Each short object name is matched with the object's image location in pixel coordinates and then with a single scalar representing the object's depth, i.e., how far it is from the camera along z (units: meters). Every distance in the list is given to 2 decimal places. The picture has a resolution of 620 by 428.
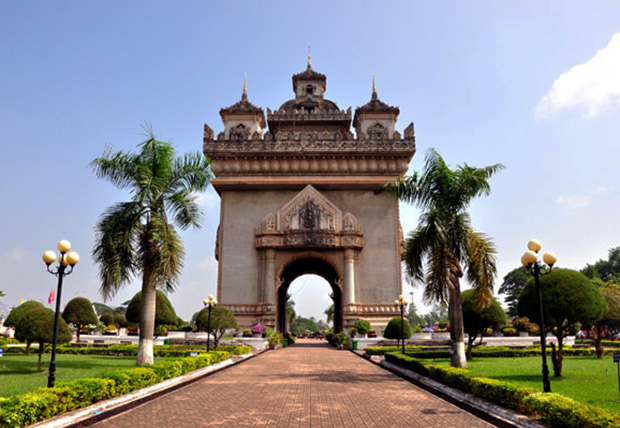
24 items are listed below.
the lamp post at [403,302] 23.39
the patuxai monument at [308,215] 32.34
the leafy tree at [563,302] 12.42
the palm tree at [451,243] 14.53
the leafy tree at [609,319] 20.32
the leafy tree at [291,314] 75.27
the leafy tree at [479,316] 18.88
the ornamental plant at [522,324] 33.97
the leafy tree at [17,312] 18.78
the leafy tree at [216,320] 23.34
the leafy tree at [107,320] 50.47
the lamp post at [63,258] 10.54
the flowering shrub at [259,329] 29.70
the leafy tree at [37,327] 14.11
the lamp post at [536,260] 10.02
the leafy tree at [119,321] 47.79
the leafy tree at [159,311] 25.00
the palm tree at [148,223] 14.80
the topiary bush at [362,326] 29.84
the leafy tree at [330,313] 77.12
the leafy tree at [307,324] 135.20
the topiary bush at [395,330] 26.05
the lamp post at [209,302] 21.63
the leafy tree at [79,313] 25.75
